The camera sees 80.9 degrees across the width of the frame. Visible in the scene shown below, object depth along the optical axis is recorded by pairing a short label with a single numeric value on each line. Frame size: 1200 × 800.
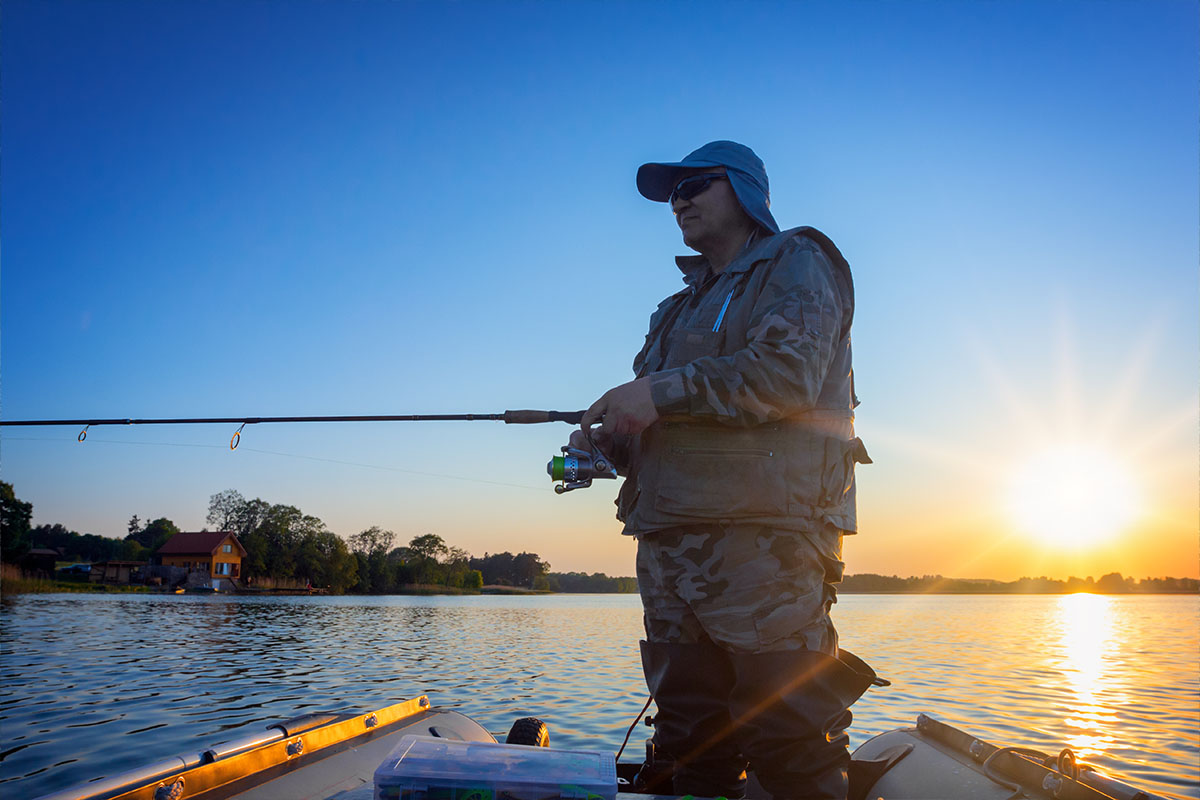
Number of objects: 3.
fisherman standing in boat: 2.30
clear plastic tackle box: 1.69
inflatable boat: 1.83
